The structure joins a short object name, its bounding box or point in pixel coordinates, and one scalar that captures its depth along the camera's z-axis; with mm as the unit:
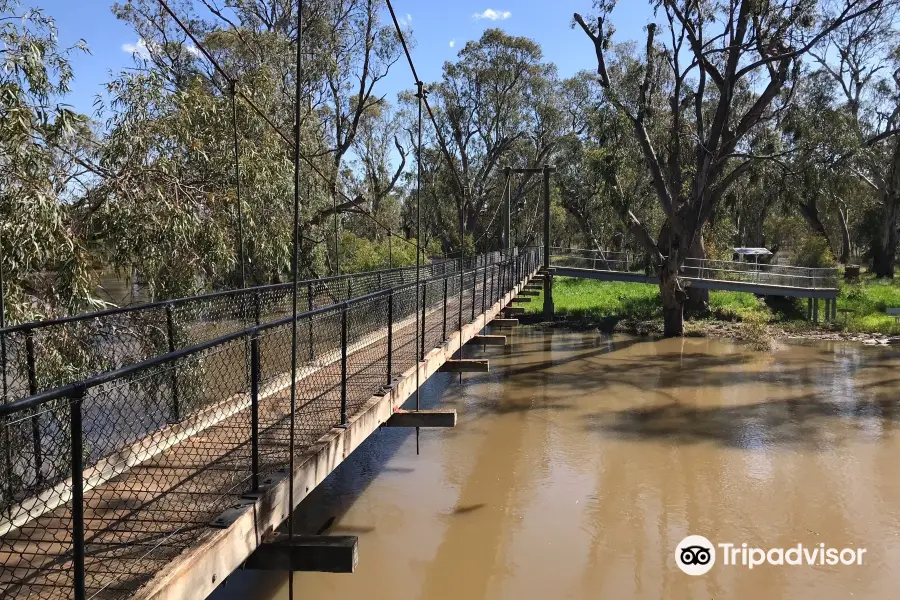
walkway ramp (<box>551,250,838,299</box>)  15328
